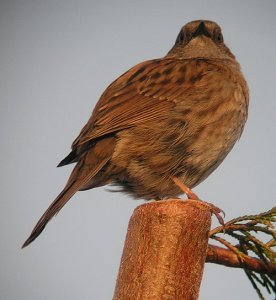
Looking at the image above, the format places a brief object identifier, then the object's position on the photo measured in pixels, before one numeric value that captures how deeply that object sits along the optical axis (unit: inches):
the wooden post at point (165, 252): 168.7
